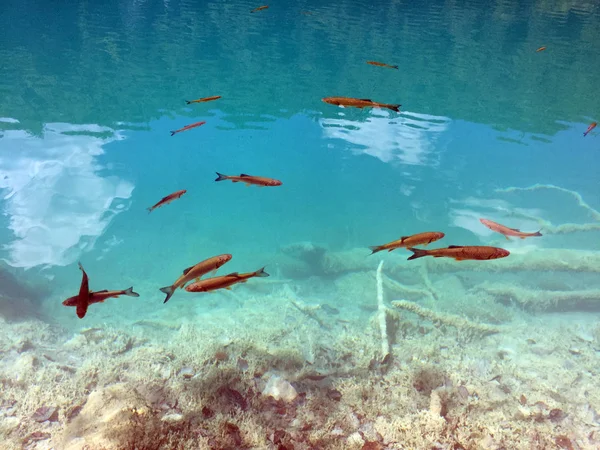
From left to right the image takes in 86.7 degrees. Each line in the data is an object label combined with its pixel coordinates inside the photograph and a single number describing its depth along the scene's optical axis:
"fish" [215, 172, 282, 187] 4.83
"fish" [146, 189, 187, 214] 5.07
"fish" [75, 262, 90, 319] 2.49
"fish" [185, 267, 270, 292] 2.95
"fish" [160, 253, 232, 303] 3.18
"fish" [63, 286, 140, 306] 2.82
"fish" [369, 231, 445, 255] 3.25
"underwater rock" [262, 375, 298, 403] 3.80
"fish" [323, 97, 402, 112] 3.71
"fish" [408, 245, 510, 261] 2.74
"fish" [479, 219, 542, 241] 4.58
